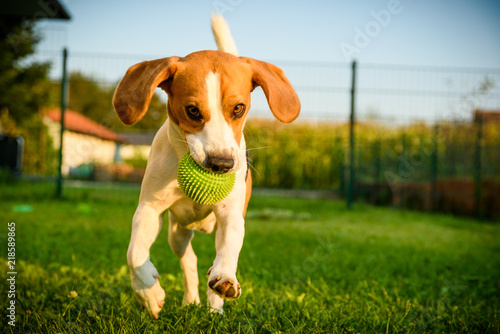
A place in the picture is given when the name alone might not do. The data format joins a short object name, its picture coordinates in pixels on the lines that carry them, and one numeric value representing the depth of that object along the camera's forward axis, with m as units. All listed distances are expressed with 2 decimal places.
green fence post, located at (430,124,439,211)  11.29
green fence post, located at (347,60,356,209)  10.74
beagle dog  2.33
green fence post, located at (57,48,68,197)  10.10
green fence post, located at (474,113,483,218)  10.83
